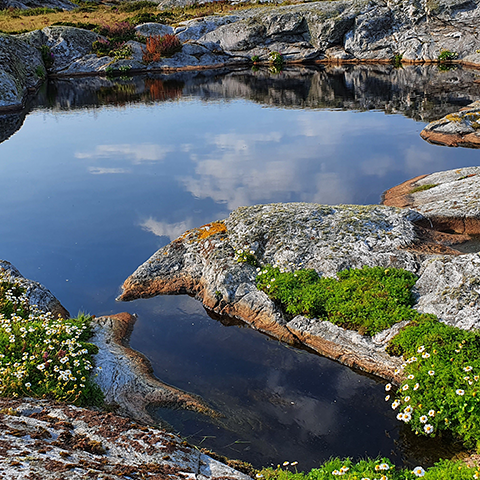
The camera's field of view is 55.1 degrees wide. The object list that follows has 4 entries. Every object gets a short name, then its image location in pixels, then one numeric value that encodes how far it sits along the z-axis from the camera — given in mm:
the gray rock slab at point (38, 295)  12828
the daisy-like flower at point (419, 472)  6488
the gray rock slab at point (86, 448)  5676
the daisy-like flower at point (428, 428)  7857
